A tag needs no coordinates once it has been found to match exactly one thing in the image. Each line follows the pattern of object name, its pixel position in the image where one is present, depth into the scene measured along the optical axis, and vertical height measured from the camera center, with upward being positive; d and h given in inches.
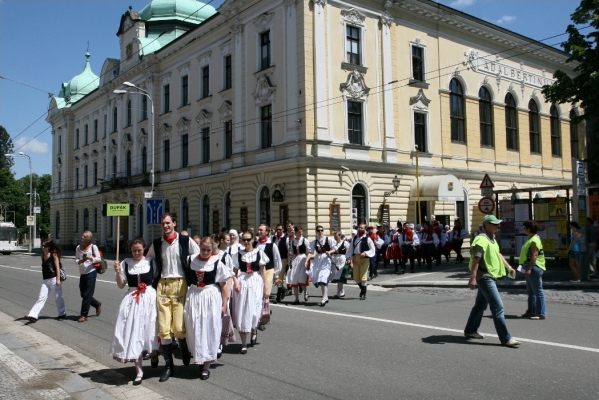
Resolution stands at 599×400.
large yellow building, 1077.1 +257.6
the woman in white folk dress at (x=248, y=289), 332.8 -38.5
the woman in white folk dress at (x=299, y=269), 531.2 -41.2
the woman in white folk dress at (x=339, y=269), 571.2 -46.2
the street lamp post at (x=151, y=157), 1516.5 +195.9
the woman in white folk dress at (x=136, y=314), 263.1 -41.3
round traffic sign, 696.8 +21.5
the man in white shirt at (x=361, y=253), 545.3 -28.0
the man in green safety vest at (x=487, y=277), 323.6 -32.8
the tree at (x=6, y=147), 3949.3 +631.2
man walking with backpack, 460.1 -35.1
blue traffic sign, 1095.2 +36.3
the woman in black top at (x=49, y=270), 463.2 -33.8
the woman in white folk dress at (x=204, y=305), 268.4 -38.1
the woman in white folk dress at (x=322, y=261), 532.4 -35.1
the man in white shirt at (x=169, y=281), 273.0 -26.5
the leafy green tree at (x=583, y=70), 780.0 +216.0
